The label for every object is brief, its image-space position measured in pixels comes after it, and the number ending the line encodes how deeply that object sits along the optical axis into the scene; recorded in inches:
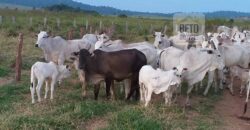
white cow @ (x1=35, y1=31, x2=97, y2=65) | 379.5
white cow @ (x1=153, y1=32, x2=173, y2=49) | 427.6
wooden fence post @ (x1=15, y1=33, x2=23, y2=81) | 369.0
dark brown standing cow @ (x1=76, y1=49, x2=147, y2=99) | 303.5
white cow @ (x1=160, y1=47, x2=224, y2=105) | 321.7
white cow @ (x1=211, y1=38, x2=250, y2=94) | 382.5
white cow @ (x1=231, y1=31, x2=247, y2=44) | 478.8
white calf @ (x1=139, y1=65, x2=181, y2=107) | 279.4
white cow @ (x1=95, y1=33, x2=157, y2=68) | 341.3
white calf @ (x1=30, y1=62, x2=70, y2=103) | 290.6
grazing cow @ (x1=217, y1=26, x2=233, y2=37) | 654.5
